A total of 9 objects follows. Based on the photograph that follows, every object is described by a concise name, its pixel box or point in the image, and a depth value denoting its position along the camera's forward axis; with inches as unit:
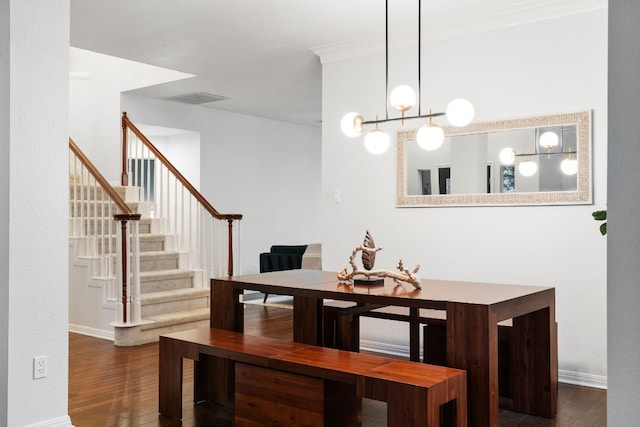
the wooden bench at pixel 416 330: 147.8
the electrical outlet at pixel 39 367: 118.1
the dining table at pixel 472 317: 110.0
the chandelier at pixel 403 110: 122.3
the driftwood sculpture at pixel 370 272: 131.6
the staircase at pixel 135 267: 219.9
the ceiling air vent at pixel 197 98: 289.2
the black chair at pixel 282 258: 317.1
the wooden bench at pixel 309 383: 98.5
